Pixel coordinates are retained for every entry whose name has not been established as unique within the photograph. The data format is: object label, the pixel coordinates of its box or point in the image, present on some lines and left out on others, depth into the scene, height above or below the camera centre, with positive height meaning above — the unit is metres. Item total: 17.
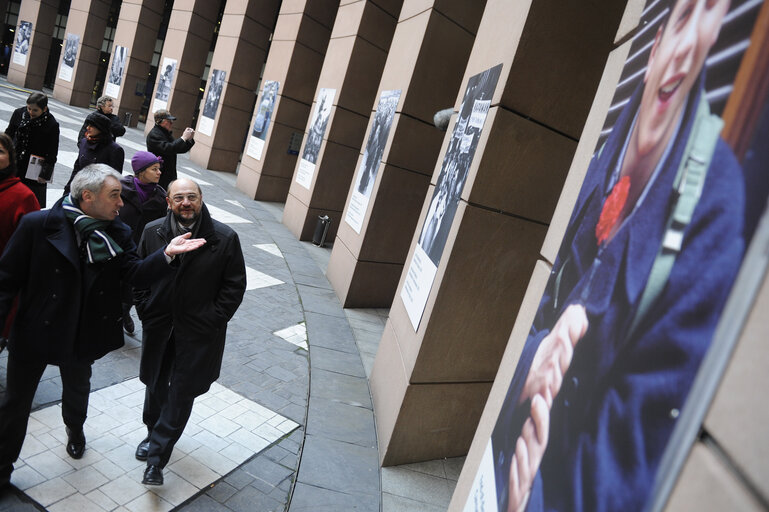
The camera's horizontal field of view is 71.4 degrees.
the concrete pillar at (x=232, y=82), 18.28 +1.25
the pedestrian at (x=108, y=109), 7.69 -0.38
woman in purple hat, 4.82 -0.88
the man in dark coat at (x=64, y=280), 3.13 -1.20
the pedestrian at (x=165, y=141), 7.10 -0.51
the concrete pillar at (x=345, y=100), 11.20 +1.14
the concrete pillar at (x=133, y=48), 23.38 +1.77
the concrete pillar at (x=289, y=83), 15.09 +1.50
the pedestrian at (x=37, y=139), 5.59 -0.80
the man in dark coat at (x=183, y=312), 3.46 -1.29
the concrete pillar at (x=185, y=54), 21.03 +1.93
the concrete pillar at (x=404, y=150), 7.80 +0.33
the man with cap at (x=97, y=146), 5.76 -0.69
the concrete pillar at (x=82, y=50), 25.03 +1.16
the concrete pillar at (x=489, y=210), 4.11 -0.10
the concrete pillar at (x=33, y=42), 26.78 +0.86
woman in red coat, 3.71 -0.95
